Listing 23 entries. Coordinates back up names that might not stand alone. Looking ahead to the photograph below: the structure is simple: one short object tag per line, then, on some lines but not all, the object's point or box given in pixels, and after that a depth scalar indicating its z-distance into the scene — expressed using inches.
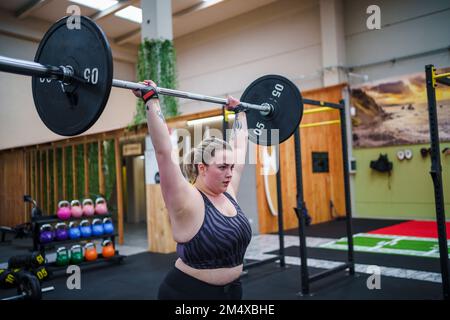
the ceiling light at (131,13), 308.5
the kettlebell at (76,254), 166.1
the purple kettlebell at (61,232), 171.2
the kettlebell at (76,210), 181.3
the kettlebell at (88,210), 186.4
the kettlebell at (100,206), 191.1
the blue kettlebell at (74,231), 174.1
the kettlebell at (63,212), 176.2
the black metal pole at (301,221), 124.1
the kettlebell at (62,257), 162.6
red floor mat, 214.5
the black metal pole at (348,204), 143.6
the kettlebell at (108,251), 174.7
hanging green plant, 208.4
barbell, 49.5
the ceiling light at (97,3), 290.7
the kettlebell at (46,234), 165.2
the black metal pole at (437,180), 99.8
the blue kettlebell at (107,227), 185.6
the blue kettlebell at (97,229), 181.9
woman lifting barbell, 48.2
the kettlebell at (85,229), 177.9
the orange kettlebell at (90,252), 171.6
